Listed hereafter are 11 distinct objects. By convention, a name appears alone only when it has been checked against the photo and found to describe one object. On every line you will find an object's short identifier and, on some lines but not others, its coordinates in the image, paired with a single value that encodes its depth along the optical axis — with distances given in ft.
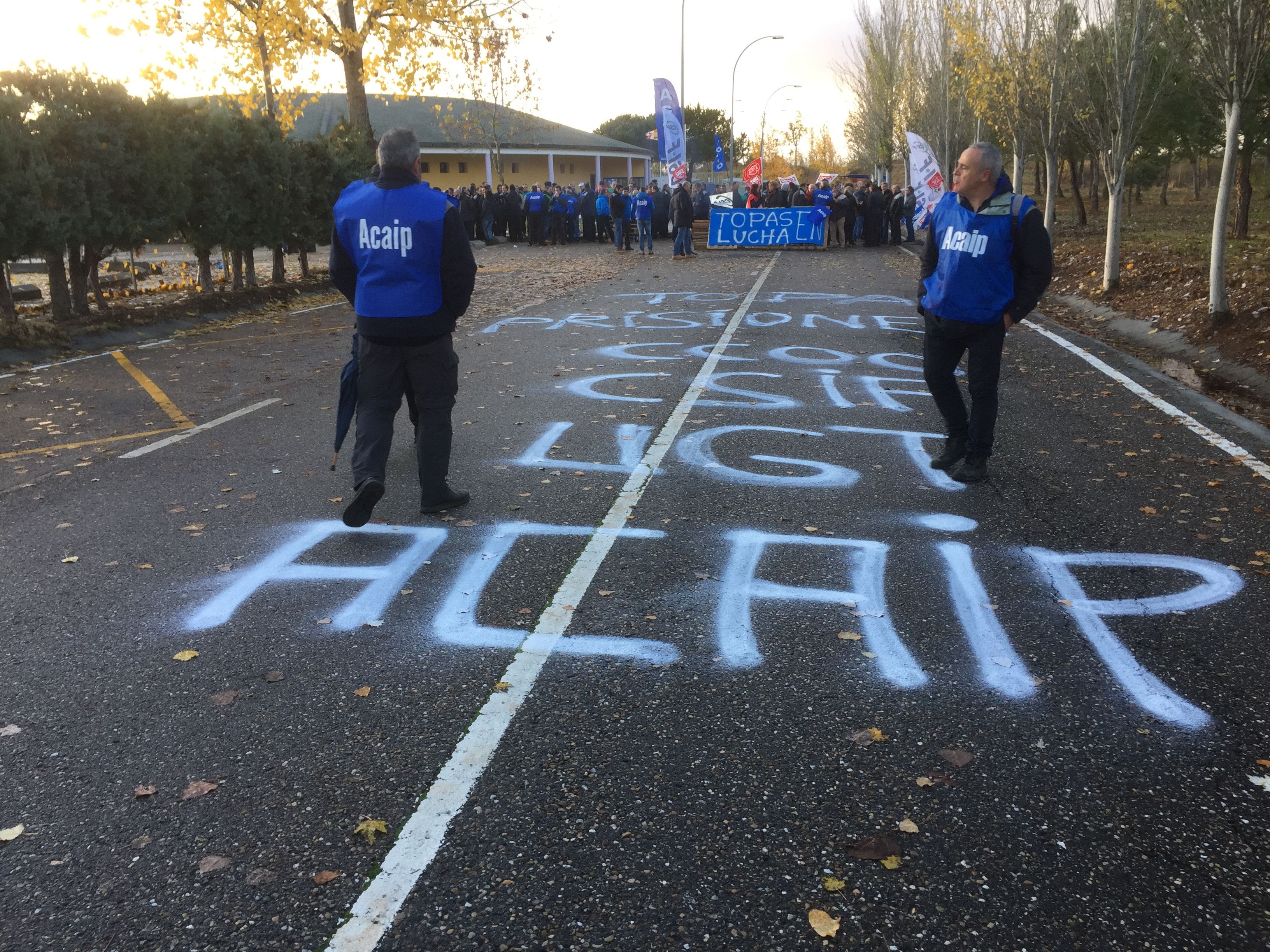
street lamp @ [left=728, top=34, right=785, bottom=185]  195.13
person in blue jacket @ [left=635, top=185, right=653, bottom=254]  88.69
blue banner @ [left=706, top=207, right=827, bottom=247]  89.15
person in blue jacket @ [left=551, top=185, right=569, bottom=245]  102.32
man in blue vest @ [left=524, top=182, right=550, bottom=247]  100.73
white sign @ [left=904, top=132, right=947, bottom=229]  56.39
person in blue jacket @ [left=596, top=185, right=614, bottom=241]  103.60
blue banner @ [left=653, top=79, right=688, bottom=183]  97.55
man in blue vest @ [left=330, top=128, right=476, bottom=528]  15.66
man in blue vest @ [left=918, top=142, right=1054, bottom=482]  17.44
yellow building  172.96
